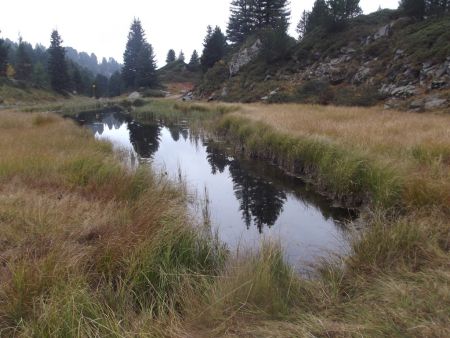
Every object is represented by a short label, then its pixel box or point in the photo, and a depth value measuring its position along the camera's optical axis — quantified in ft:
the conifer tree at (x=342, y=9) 115.65
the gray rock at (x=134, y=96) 213.66
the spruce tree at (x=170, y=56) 329.52
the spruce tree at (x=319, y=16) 120.57
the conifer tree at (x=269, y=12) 167.63
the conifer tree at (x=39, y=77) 217.99
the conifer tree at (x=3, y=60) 203.31
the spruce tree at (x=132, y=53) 253.65
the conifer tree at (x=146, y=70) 231.71
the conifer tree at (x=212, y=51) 183.32
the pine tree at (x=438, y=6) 88.83
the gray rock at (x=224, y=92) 131.40
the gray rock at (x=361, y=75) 89.10
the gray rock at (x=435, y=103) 58.44
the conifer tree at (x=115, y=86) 272.54
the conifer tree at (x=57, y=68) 216.95
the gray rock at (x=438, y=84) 65.91
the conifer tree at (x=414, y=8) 92.89
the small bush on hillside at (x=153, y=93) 210.18
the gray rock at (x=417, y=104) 61.60
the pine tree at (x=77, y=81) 250.06
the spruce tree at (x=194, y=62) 262.82
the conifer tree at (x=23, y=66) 233.55
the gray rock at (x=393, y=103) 66.34
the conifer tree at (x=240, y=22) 185.50
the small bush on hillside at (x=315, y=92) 87.84
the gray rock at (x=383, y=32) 100.12
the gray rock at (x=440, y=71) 67.92
